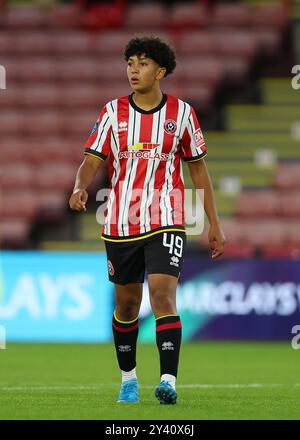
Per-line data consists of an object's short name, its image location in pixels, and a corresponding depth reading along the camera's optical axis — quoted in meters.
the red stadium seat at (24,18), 17.41
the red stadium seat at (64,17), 17.45
